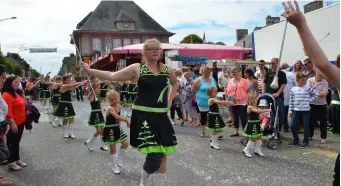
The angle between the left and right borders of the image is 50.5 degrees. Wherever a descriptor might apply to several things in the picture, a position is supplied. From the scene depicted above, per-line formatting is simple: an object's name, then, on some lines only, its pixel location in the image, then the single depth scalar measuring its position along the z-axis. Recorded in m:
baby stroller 7.51
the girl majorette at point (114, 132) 6.07
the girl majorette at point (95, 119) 7.72
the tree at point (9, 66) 59.76
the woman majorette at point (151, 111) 4.16
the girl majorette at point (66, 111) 9.41
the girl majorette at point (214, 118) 7.80
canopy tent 19.64
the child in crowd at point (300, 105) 7.55
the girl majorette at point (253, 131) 6.97
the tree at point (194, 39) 40.41
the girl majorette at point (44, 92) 16.46
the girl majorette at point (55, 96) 11.27
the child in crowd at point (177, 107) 11.71
